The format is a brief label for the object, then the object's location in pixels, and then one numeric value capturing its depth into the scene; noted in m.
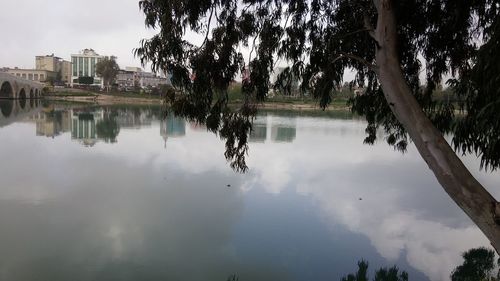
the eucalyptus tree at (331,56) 3.12
